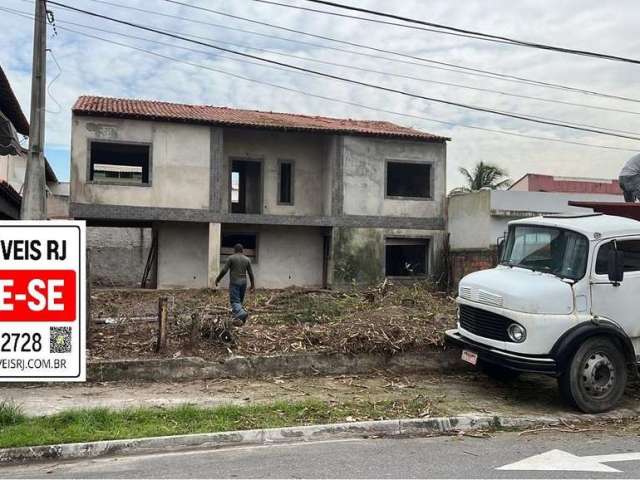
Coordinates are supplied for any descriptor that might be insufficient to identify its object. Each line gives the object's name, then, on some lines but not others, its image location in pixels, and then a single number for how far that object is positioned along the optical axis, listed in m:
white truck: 7.37
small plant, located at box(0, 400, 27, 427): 6.39
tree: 35.28
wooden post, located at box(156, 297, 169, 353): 9.32
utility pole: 11.63
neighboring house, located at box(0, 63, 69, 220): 11.38
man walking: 11.48
